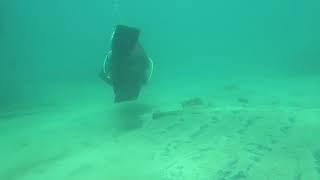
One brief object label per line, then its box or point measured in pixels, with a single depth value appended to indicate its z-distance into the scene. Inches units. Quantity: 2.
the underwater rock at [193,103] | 276.9
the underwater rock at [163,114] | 212.1
